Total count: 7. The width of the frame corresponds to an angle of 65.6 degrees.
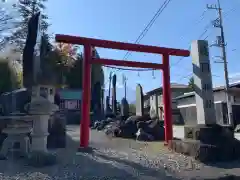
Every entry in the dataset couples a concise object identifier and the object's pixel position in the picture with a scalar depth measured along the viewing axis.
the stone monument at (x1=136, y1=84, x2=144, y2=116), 10.39
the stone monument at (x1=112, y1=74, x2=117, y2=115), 17.05
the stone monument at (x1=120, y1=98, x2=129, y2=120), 12.58
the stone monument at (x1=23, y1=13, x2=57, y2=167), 4.74
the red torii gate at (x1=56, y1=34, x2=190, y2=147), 6.26
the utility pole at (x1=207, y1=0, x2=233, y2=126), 18.23
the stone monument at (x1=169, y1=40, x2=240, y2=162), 5.20
